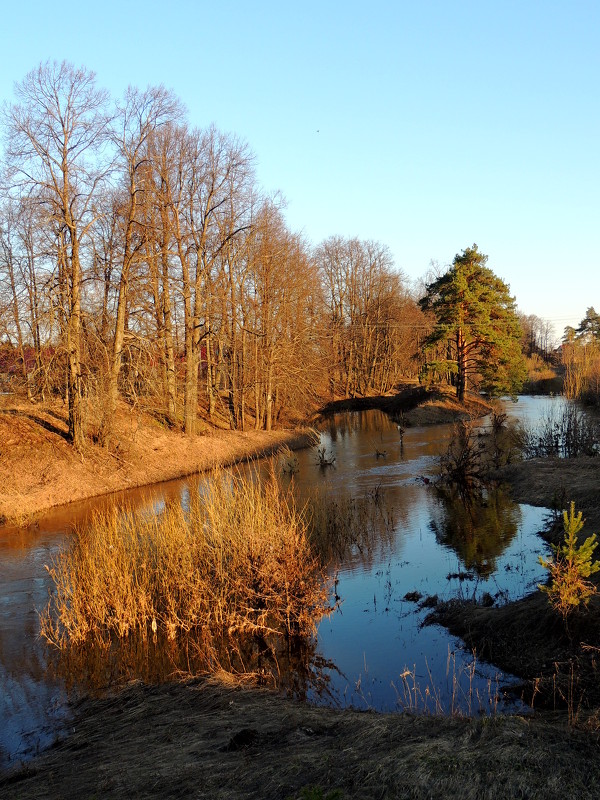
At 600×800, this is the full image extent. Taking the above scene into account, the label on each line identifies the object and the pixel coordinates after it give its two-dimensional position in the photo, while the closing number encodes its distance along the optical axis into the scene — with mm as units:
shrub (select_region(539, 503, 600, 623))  6910
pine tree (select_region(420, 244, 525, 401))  37344
